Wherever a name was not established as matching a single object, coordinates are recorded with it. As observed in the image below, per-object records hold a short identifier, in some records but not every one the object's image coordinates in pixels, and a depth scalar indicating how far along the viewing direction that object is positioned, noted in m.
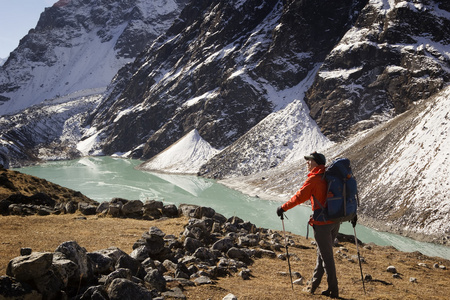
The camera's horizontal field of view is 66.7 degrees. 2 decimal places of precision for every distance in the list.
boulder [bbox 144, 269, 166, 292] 6.78
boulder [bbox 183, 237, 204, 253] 10.13
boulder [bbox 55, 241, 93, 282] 6.37
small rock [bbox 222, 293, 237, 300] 6.43
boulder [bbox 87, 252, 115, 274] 7.05
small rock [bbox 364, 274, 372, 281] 9.85
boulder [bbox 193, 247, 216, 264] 9.50
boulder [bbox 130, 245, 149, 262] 8.43
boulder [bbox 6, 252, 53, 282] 5.38
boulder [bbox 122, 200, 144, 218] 16.17
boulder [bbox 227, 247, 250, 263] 10.48
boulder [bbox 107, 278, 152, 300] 5.68
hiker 7.64
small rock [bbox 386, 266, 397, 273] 11.55
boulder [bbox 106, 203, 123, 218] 15.85
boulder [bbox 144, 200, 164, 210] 16.58
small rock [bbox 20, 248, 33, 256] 6.38
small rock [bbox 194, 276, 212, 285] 7.73
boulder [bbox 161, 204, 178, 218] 16.81
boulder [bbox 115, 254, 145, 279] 7.23
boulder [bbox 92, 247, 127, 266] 7.59
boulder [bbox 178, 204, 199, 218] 16.10
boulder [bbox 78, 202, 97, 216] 16.30
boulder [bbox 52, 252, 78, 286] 5.89
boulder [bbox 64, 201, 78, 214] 16.47
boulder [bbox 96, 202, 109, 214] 16.28
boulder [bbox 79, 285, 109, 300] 5.55
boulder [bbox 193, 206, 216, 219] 15.52
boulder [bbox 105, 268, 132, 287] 6.11
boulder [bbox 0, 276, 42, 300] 4.98
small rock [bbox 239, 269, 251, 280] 8.88
